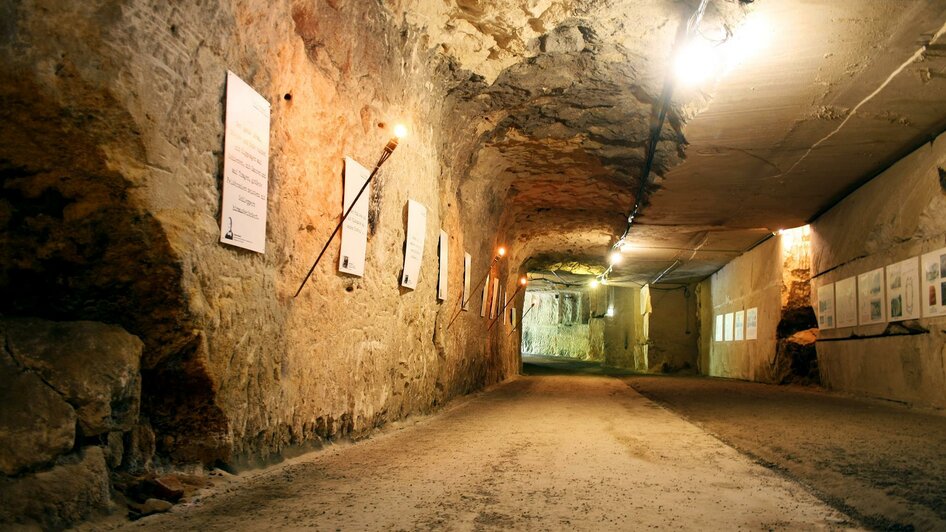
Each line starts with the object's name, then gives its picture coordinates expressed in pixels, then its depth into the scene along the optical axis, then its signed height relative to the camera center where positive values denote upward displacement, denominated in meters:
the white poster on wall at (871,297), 6.84 +0.31
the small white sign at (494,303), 10.34 +0.23
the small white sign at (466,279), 7.82 +0.48
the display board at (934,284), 5.55 +0.39
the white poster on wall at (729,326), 13.96 -0.13
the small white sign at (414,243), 5.16 +0.63
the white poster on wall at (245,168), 2.67 +0.67
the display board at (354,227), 3.90 +0.58
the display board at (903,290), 6.05 +0.36
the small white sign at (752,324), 11.98 -0.06
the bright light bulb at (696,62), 4.59 +2.08
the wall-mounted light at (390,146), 3.69 +1.07
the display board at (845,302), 7.71 +0.27
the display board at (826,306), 8.50 +0.24
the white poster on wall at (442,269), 6.39 +0.49
